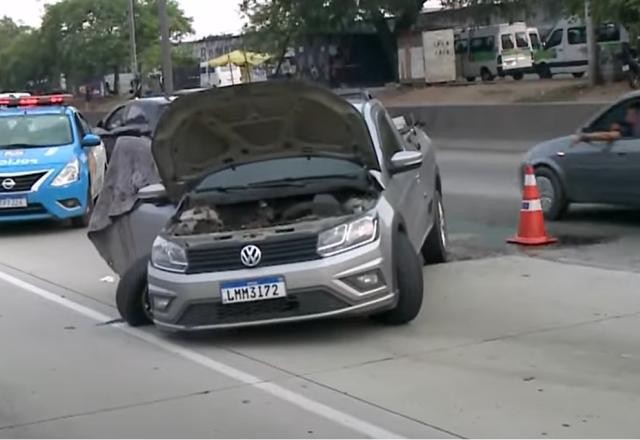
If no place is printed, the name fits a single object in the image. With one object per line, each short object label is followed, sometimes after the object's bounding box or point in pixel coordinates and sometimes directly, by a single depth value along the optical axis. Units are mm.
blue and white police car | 15844
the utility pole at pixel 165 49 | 32688
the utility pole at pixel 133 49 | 45844
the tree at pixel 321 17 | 48031
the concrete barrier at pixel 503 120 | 24297
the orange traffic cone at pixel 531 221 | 12492
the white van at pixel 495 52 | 47625
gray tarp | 10469
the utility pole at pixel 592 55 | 28819
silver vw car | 8305
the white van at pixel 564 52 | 44094
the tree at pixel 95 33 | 62156
